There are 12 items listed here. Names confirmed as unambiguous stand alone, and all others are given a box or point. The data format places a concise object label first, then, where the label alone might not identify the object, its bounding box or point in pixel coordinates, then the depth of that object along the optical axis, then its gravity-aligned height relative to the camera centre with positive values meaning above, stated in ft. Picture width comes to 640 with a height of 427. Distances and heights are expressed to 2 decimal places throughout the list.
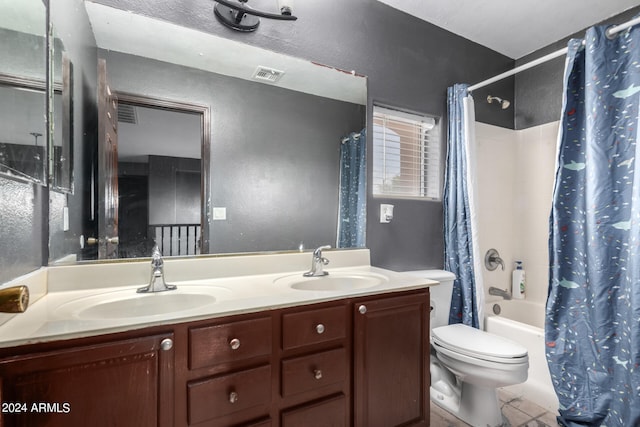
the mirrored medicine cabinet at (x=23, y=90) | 2.76 +1.21
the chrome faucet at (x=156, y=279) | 3.95 -0.79
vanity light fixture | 4.73 +3.16
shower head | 7.83 +2.94
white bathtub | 6.09 -2.86
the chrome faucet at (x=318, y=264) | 5.21 -0.79
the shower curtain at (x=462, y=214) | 6.71 +0.07
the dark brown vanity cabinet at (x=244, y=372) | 2.55 -1.56
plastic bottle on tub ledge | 8.32 -1.73
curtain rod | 4.85 +2.99
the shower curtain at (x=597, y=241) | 4.77 -0.38
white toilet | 4.84 -2.36
